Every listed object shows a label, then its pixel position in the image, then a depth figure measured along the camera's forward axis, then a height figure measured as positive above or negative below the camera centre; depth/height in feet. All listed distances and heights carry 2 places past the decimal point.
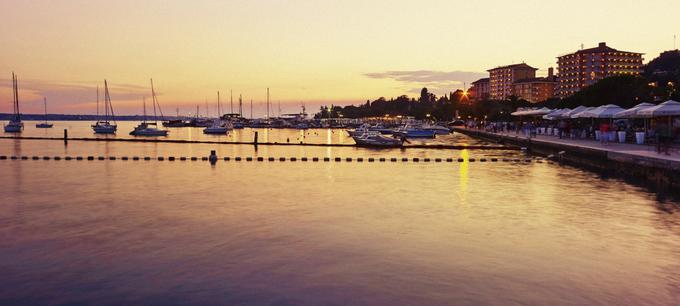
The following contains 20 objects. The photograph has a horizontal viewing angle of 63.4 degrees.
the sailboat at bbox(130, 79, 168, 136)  291.17 -2.62
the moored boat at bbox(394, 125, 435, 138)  267.80 -4.47
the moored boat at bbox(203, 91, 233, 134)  348.38 -2.38
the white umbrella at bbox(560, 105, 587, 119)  150.82 +2.75
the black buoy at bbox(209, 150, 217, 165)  125.08 -7.21
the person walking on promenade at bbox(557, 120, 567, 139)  163.34 -2.06
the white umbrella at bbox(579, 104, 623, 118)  123.13 +2.28
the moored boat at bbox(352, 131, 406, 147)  186.09 -5.75
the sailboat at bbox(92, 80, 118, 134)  366.72 -1.47
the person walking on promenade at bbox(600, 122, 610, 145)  124.67 -2.86
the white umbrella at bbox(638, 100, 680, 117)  99.55 +1.99
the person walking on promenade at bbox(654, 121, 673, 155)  89.56 -2.66
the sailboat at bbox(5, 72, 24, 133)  348.79 +7.29
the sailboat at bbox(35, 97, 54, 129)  588.21 +2.82
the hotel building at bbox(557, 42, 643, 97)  617.21 +66.28
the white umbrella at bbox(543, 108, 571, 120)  162.07 +2.39
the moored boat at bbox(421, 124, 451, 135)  307.78 -4.16
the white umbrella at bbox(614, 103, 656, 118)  109.04 +1.98
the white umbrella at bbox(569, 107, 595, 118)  137.69 +2.34
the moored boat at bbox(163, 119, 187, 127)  583.17 +3.12
